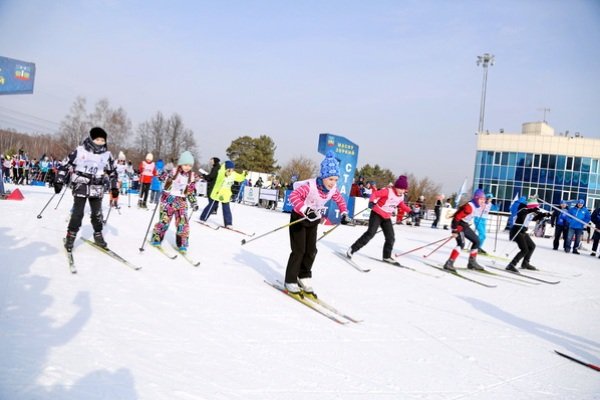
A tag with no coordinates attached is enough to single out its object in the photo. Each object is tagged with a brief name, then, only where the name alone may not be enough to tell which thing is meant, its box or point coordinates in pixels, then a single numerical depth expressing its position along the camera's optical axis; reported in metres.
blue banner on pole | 13.68
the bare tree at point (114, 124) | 50.53
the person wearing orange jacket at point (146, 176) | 13.45
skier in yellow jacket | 10.94
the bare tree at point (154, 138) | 59.84
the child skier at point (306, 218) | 5.52
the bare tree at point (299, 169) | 45.96
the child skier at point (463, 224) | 9.02
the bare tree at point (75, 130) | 48.19
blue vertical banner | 15.02
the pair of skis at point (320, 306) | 4.95
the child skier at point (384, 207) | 8.78
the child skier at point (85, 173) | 5.80
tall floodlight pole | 46.44
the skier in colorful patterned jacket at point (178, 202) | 7.11
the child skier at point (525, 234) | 10.09
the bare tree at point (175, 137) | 60.03
